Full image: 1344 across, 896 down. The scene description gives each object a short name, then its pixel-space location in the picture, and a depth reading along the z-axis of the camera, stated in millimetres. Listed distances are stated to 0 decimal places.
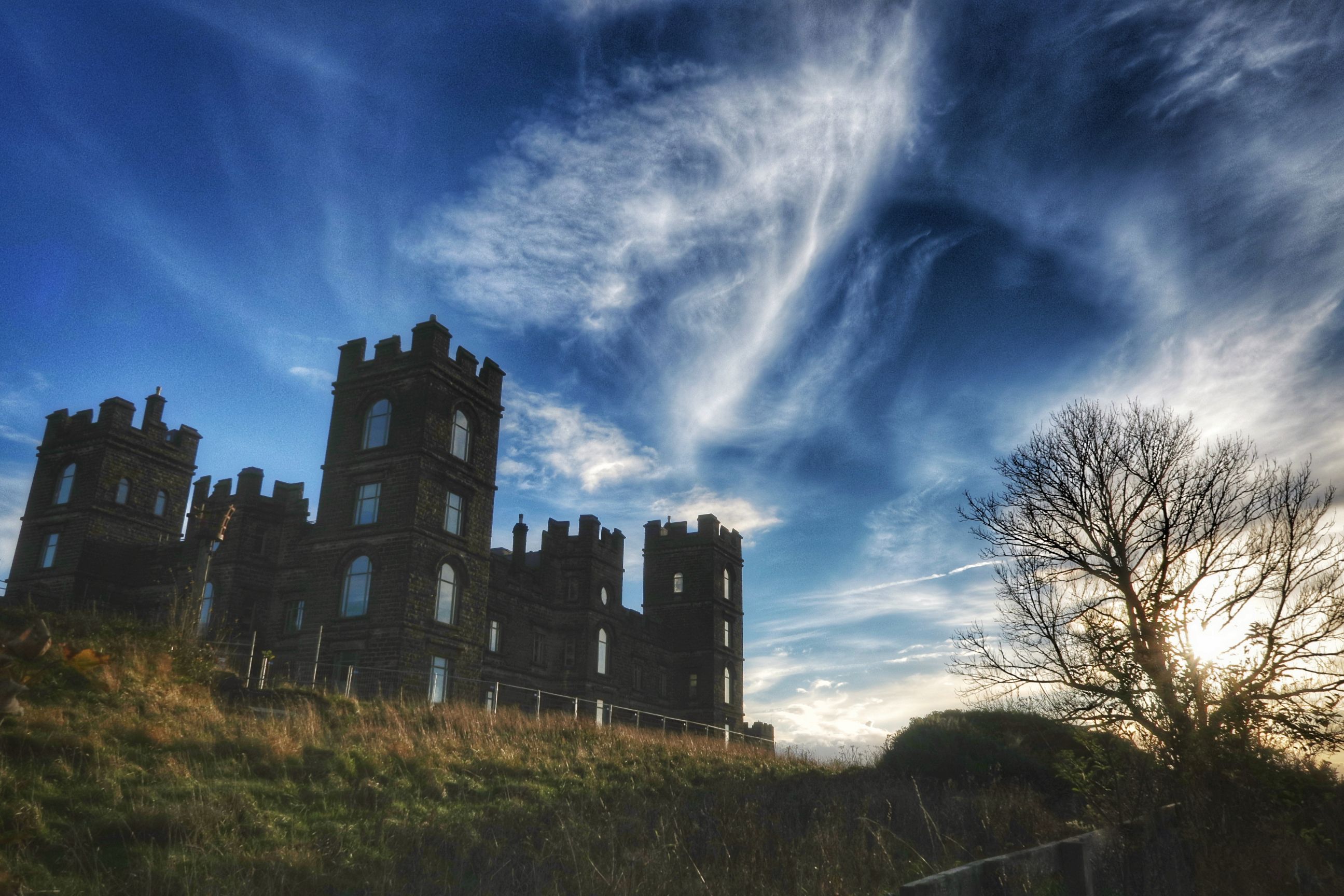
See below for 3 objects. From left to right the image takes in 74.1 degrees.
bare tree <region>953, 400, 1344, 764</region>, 13000
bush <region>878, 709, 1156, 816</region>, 19484
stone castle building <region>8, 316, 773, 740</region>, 27531
